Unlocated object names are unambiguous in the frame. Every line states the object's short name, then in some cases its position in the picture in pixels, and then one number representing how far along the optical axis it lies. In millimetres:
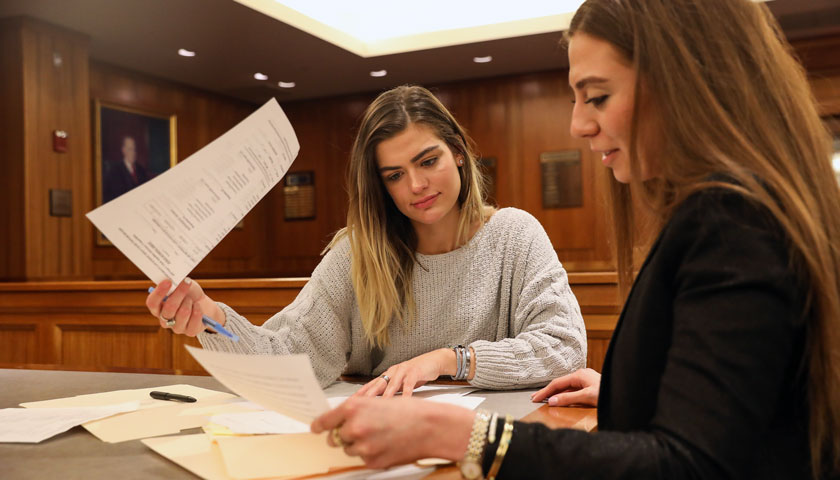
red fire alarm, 5273
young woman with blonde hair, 1805
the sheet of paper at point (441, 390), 1430
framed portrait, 6090
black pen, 1360
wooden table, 918
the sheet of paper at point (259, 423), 1066
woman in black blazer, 727
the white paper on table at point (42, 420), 1112
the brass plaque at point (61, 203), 5250
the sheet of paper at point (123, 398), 1372
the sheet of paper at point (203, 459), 860
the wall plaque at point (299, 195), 8039
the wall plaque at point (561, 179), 6855
